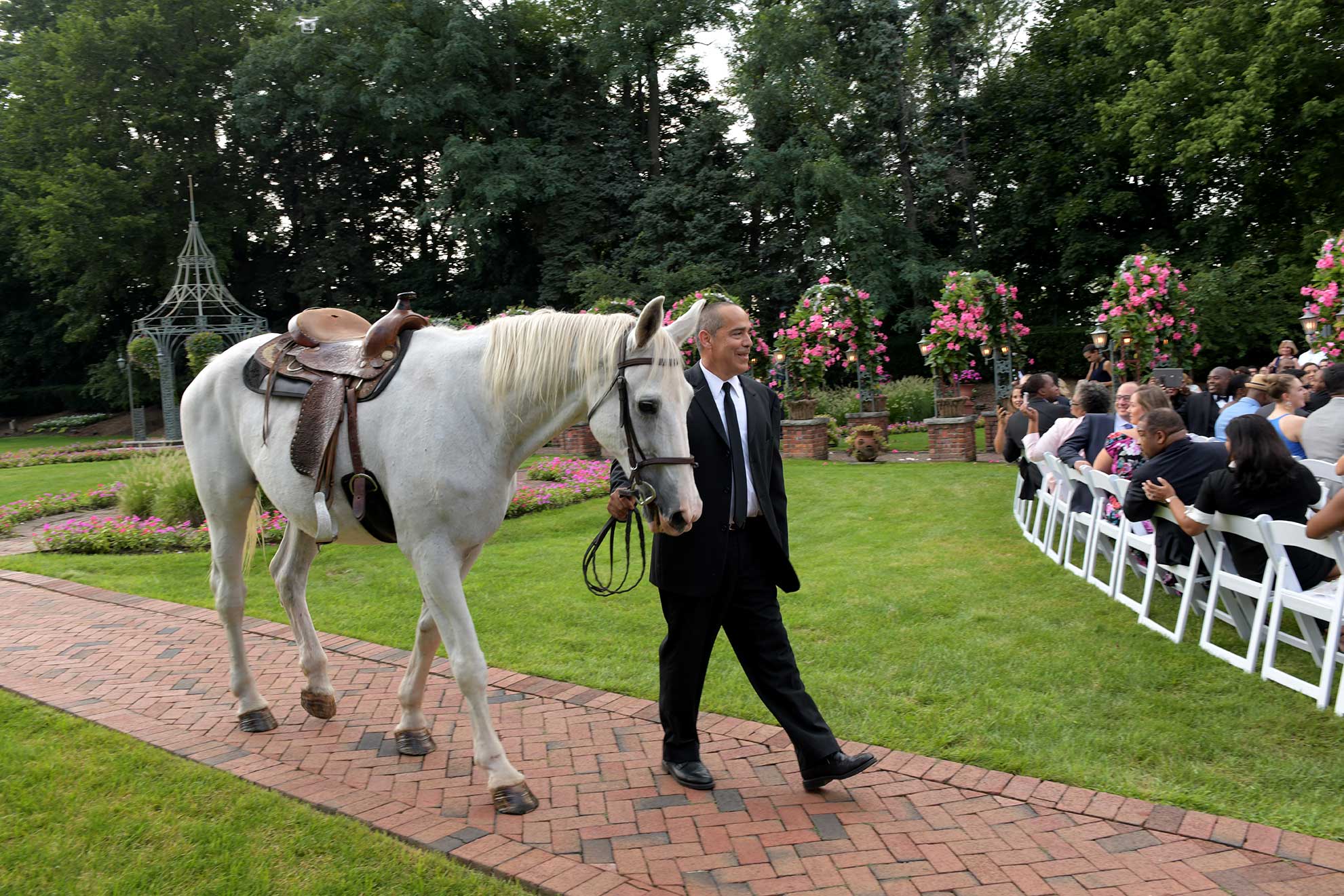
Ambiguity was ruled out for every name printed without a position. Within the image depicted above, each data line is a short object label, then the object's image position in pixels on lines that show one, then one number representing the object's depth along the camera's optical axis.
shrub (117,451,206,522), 10.95
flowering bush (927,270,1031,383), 16.45
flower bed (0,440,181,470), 23.02
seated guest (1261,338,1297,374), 11.62
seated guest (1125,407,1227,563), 5.68
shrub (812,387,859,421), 21.56
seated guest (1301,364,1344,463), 6.14
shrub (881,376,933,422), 23.67
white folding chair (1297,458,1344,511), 5.57
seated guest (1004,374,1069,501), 8.92
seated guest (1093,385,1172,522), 6.11
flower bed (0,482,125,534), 12.87
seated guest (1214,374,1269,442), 8.04
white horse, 3.36
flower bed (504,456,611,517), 11.80
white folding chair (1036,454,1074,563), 7.70
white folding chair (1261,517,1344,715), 4.18
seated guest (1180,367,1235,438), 10.34
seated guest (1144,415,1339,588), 4.96
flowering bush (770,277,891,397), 16.94
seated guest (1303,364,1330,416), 8.05
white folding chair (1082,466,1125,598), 6.49
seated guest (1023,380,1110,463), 8.12
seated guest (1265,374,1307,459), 6.77
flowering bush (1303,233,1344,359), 10.66
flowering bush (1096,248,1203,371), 14.50
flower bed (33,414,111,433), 36.53
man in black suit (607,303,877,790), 3.63
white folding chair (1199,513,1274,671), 4.71
